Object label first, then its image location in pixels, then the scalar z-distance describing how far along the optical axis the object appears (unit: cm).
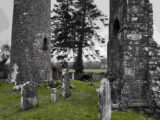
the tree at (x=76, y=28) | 4250
